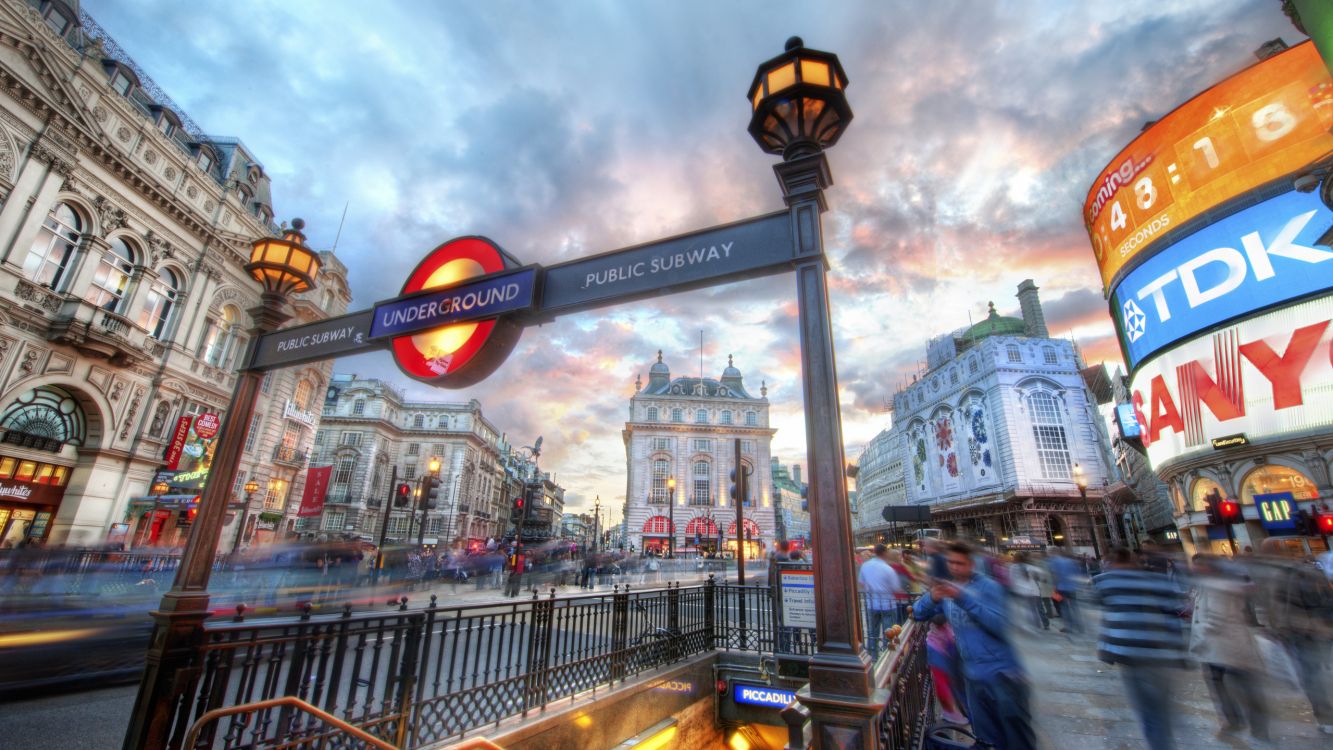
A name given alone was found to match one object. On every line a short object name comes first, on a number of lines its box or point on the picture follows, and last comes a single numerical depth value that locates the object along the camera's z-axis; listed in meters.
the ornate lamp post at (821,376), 2.42
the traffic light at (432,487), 18.31
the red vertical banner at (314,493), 17.31
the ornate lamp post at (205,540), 3.64
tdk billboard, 22.98
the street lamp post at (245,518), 21.86
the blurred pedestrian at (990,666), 4.30
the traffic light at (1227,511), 20.12
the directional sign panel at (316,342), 4.64
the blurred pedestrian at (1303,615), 5.90
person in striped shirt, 4.39
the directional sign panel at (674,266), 3.19
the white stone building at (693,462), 61.53
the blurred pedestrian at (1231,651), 5.48
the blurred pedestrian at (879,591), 9.23
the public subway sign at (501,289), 3.26
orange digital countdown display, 23.75
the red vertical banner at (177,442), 21.16
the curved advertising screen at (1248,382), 22.42
